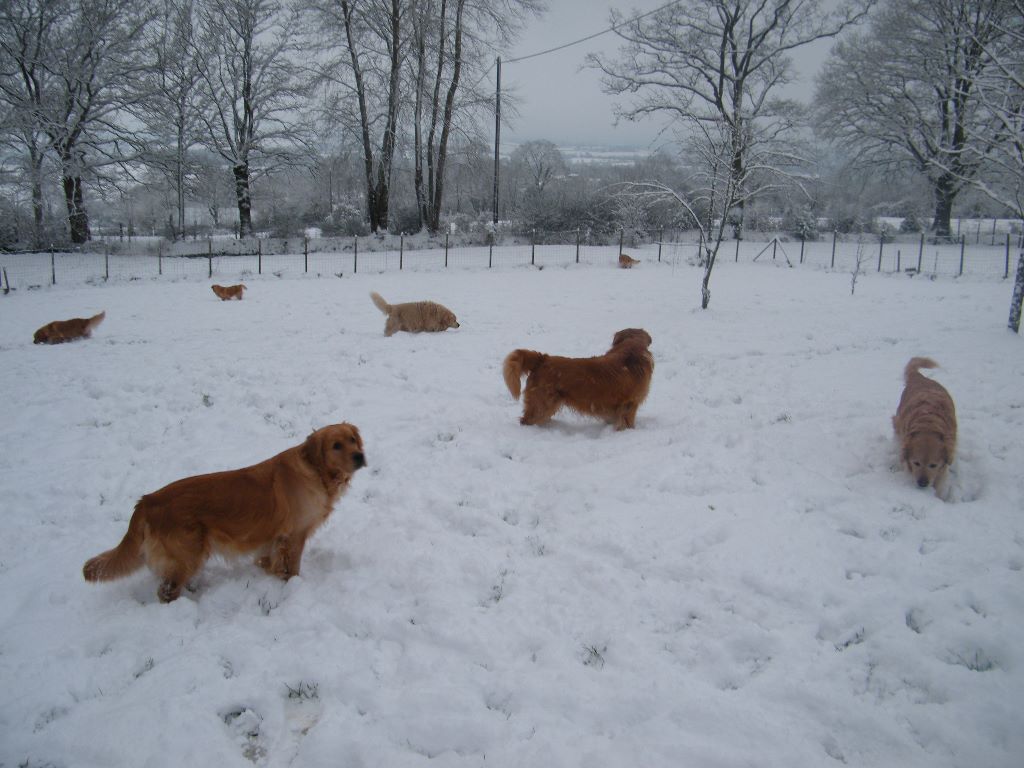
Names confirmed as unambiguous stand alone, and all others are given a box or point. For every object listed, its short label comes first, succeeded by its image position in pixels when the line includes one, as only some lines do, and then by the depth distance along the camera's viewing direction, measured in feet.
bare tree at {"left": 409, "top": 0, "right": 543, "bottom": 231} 85.46
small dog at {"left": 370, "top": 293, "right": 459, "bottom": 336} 34.17
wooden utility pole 91.15
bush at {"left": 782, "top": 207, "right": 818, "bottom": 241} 99.60
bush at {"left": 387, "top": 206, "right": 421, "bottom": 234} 95.63
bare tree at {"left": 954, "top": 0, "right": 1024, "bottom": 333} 28.02
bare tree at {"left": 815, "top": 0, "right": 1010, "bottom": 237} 75.31
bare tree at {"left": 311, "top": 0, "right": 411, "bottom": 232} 81.66
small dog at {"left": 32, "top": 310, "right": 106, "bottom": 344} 32.19
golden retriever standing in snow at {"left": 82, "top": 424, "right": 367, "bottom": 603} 10.41
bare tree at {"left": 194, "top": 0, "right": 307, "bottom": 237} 83.30
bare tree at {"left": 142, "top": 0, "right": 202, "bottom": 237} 77.05
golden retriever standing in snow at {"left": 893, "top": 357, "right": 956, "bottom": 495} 14.40
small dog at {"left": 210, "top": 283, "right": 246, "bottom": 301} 46.17
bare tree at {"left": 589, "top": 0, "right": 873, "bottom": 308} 86.74
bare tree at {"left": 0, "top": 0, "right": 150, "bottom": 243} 68.54
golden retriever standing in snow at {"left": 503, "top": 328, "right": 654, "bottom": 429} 19.15
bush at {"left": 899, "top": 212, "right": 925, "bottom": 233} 105.70
